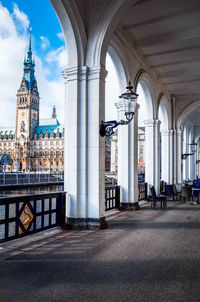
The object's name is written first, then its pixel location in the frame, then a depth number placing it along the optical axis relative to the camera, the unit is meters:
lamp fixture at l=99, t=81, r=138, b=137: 6.75
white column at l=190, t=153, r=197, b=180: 26.47
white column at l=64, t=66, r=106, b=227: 6.54
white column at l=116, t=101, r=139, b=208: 9.79
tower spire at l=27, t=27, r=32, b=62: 105.12
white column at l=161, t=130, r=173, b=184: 16.20
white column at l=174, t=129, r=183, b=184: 17.02
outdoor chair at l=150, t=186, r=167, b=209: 10.18
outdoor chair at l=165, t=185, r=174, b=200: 13.15
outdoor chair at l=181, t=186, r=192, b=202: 12.00
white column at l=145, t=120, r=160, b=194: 13.25
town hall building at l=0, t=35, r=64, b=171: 100.75
